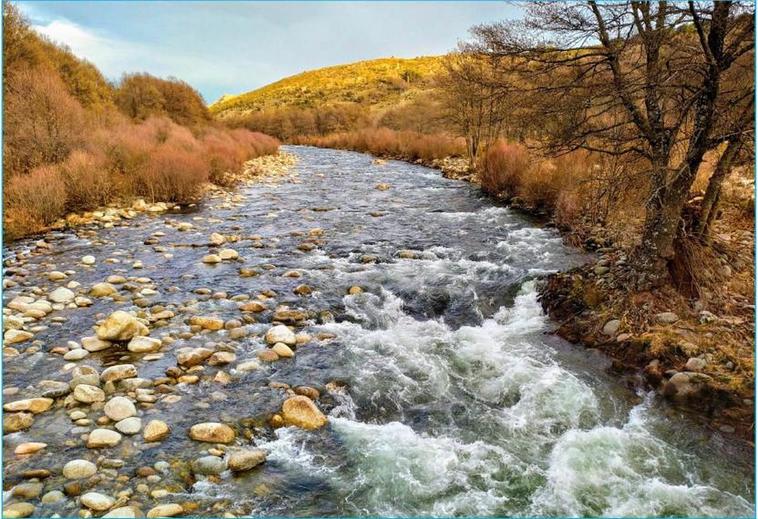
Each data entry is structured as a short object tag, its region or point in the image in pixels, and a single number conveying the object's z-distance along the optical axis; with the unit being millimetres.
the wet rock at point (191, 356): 5508
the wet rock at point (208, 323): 6465
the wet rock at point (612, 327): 6133
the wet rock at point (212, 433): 4305
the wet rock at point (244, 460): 3980
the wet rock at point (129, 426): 4285
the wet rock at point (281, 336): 6133
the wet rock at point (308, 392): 5090
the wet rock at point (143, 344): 5691
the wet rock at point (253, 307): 7055
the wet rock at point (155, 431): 4250
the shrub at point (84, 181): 12016
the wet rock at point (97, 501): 3420
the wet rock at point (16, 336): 5789
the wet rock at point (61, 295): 7013
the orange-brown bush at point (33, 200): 10465
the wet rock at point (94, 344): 5664
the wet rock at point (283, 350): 5859
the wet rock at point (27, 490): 3525
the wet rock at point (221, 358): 5598
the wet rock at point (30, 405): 4496
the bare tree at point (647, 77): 5355
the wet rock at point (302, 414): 4648
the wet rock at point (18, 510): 3350
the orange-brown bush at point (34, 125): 12094
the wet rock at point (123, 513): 3312
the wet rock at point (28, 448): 3975
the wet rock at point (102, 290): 7344
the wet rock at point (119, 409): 4461
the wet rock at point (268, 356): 5750
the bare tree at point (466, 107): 20516
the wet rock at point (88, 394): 4668
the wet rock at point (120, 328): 5879
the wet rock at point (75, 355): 5445
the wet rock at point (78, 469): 3730
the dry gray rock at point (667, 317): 5953
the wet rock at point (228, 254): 9378
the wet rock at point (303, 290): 7789
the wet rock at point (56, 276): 7941
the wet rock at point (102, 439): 4098
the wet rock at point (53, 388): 4766
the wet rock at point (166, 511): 3414
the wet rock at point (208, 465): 3914
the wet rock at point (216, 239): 10375
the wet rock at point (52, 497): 3479
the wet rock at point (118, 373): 5031
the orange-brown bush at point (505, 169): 15019
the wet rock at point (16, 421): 4285
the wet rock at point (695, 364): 5152
